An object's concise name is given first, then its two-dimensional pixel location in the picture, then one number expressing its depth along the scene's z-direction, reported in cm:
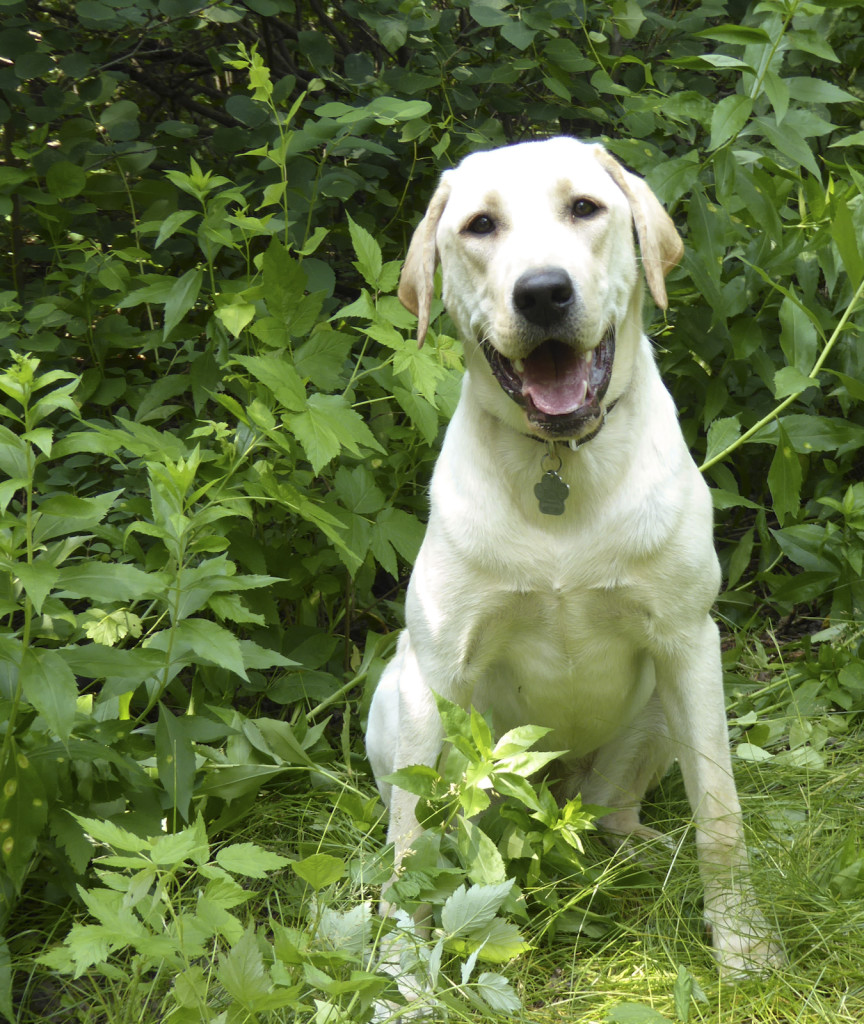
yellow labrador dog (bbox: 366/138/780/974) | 247
